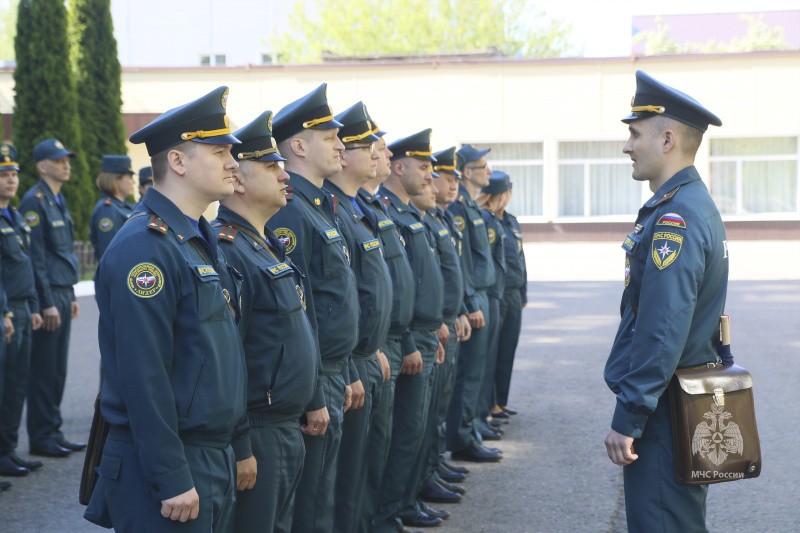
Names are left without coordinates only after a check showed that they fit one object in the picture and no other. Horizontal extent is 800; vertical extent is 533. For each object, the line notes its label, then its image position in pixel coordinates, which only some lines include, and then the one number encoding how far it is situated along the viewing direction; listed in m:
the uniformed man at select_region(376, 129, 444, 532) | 5.16
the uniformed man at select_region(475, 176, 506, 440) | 7.55
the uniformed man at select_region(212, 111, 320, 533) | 3.31
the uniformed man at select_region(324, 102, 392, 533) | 4.39
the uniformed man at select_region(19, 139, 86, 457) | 6.91
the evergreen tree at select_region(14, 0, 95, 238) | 19.00
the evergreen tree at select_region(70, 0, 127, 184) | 21.17
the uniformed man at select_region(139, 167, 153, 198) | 8.91
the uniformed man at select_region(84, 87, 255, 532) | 2.76
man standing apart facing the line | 3.27
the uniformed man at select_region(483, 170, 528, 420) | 8.27
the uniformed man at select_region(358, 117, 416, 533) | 4.77
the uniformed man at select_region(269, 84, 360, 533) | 3.89
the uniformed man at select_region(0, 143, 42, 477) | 6.45
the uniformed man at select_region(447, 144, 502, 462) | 6.82
